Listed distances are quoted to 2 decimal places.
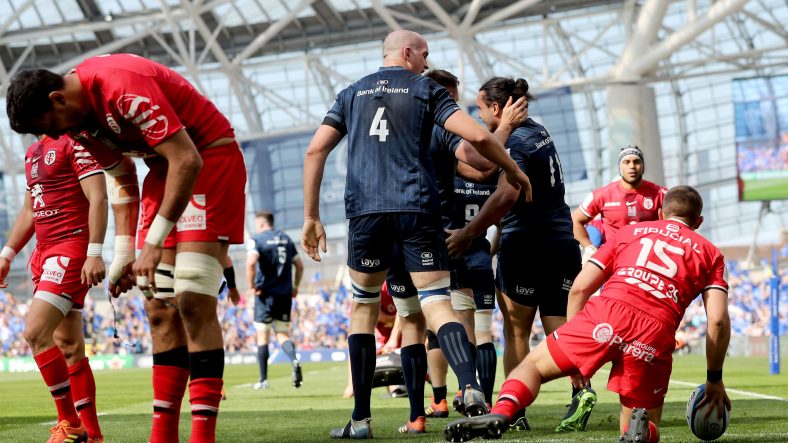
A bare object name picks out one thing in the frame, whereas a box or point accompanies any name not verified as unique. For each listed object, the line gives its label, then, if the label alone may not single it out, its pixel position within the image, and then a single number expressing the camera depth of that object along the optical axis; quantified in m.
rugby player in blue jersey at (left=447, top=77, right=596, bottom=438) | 13.60
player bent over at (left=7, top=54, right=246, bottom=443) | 8.64
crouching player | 9.70
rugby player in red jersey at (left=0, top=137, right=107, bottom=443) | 11.32
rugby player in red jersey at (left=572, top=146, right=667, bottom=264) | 18.30
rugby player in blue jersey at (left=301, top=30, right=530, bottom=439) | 11.09
